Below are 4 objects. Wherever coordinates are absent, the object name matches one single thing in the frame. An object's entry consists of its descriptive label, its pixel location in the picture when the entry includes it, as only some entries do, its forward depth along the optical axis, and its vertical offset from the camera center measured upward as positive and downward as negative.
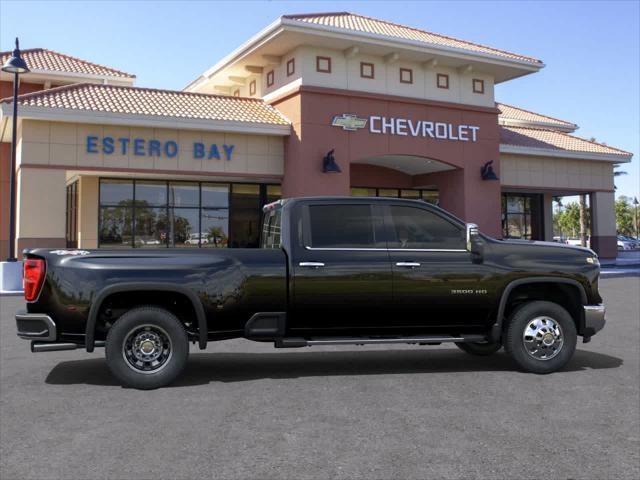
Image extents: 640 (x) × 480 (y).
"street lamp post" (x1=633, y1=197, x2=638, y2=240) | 120.94 +8.87
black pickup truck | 6.50 -0.40
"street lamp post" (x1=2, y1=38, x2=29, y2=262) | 17.73 +4.52
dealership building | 20.97 +4.65
